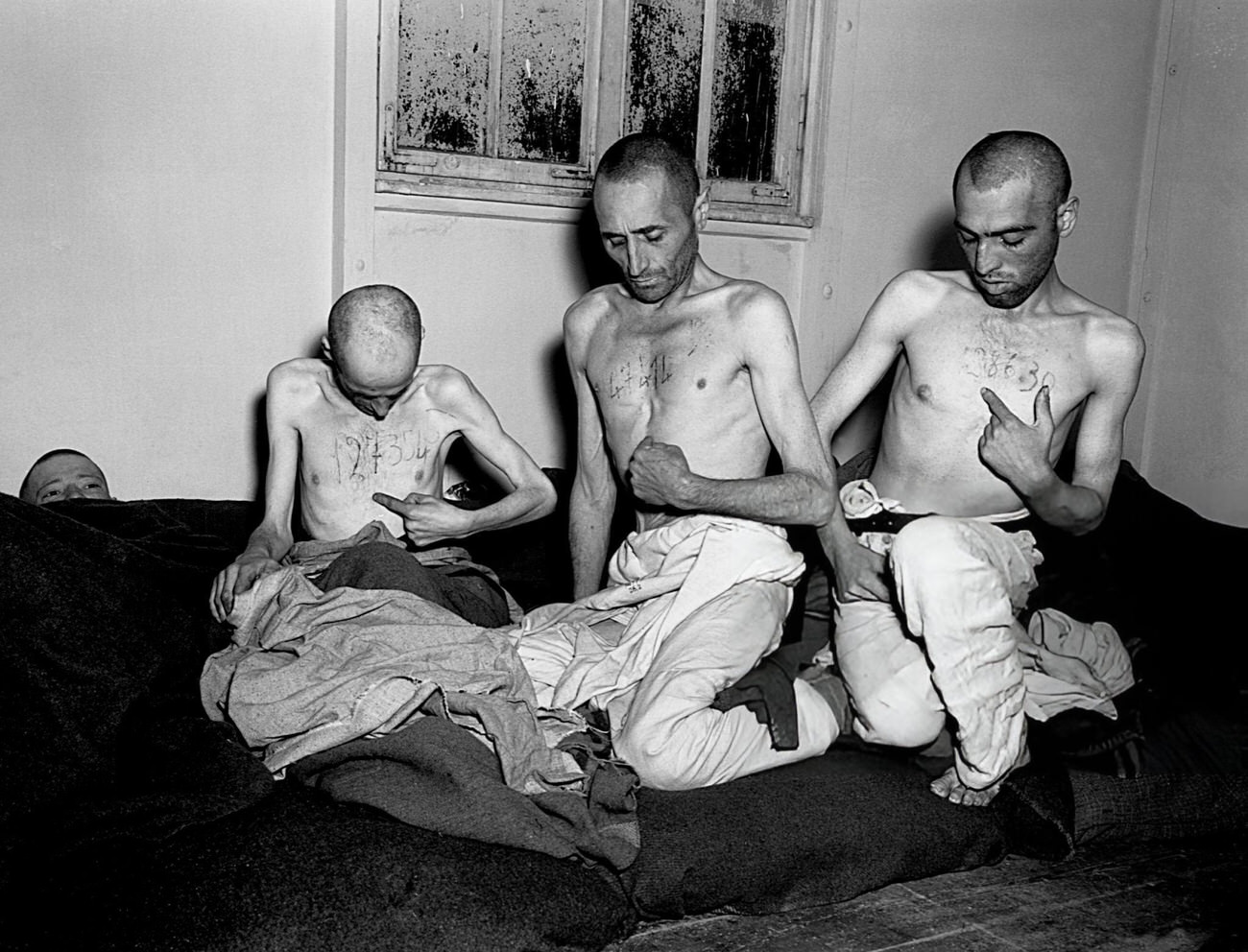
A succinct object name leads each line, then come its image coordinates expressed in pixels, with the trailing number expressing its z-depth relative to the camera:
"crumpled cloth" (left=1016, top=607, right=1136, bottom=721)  2.98
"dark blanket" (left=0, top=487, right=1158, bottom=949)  2.07
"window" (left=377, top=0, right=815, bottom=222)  4.11
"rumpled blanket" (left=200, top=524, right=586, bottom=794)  2.47
